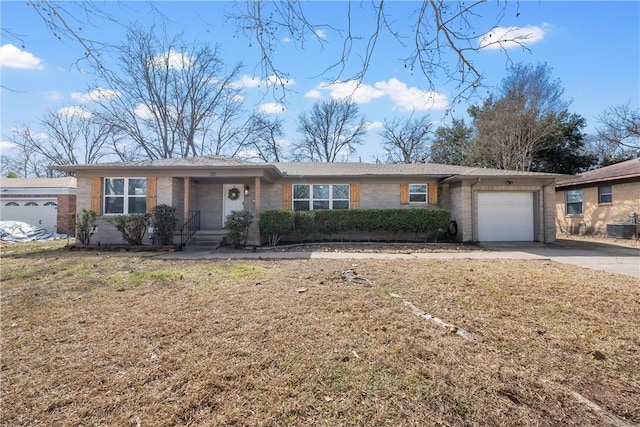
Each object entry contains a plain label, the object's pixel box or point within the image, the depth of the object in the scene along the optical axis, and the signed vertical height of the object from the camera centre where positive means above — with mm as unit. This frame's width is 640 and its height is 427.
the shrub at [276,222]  11164 -140
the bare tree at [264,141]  25472 +6904
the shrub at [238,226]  10469 -256
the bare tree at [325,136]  29219 +7849
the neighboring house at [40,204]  17438 +876
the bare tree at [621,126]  18547 +5783
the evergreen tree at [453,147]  23984 +5902
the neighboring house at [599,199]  13484 +839
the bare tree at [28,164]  28484 +5353
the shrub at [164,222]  10525 -114
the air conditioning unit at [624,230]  13031 -592
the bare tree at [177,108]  21938 +8330
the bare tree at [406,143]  28312 +6916
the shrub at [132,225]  10461 -206
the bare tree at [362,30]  2795 +1795
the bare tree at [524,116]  19297 +6431
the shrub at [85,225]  10805 -202
